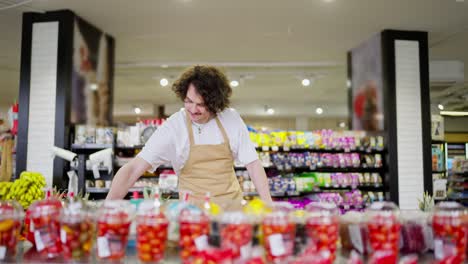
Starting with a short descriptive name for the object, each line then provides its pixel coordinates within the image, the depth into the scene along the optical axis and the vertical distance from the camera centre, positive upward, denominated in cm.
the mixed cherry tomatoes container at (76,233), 150 -26
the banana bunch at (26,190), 305 -24
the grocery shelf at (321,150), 655 +11
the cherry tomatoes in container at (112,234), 145 -26
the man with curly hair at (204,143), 249 +8
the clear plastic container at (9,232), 152 -27
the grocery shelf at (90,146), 599 +14
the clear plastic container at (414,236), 161 -29
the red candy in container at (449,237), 144 -26
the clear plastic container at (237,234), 136 -24
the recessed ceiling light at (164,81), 1019 +175
